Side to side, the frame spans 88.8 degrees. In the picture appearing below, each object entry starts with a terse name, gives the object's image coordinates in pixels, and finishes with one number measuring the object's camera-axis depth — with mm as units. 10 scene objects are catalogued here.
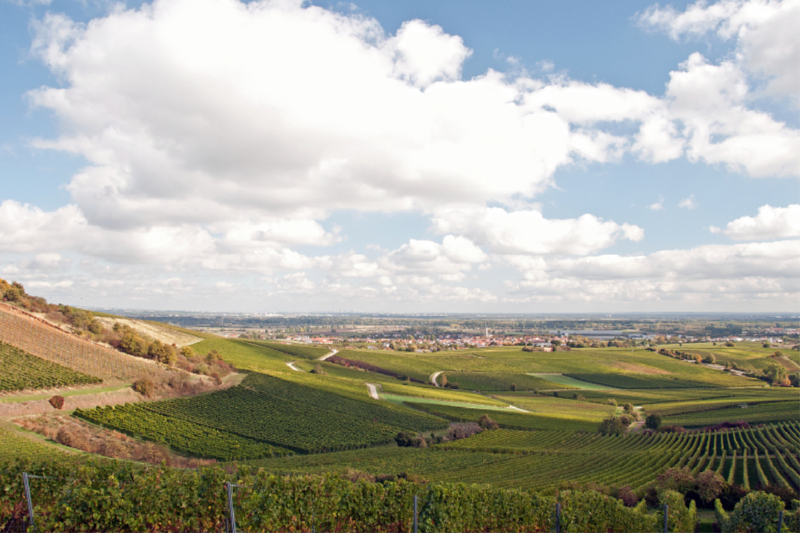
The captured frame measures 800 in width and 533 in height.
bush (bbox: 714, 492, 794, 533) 15562
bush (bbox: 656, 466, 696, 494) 33281
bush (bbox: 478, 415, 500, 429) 75194
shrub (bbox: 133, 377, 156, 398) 59656
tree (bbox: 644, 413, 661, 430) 78312
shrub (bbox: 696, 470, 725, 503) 32312
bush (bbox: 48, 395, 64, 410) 45094
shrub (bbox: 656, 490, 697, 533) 17281
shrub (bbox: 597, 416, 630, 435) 74250
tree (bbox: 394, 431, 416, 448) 62781
